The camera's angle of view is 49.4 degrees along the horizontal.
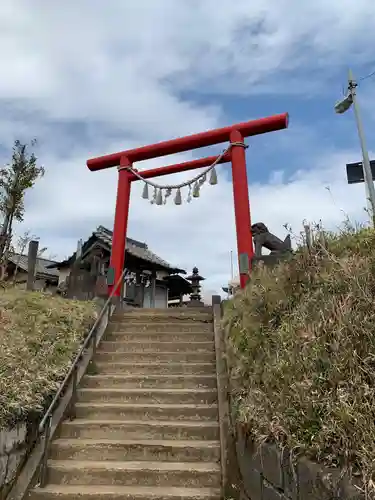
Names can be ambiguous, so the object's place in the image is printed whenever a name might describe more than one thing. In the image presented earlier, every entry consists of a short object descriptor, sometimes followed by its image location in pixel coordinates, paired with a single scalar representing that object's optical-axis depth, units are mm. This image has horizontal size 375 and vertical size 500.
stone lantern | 16531
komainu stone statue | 7759
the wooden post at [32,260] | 7820
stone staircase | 3891
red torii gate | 8406
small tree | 10492
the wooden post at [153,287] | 17750
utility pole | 6879
